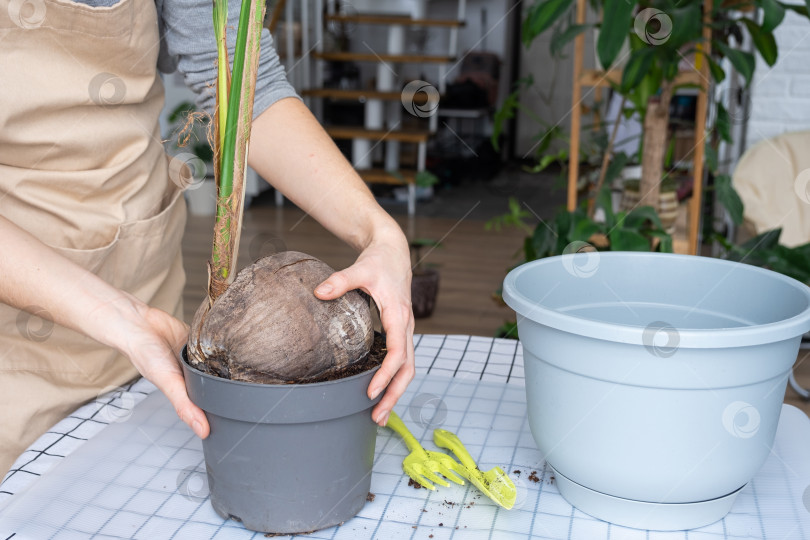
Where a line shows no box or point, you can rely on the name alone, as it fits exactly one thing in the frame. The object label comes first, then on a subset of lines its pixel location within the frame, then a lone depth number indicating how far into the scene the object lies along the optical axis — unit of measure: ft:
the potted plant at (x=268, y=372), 1.93
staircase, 16.85
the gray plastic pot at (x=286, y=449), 1.92
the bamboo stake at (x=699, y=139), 6.07
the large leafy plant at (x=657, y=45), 4.97
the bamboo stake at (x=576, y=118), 6.79
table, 2.07
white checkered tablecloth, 2.44
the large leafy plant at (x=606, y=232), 5.45
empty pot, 1.86
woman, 2.58
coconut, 1.95
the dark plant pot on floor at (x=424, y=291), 9.66
